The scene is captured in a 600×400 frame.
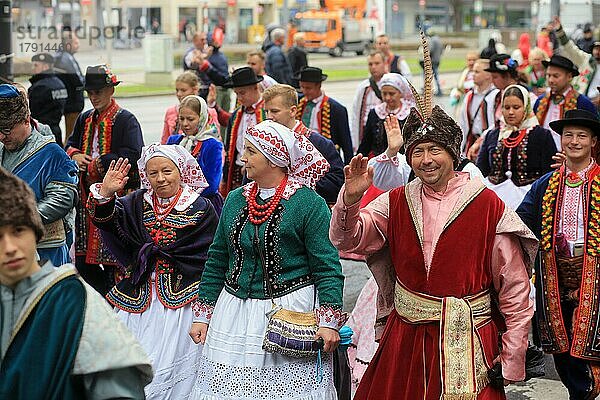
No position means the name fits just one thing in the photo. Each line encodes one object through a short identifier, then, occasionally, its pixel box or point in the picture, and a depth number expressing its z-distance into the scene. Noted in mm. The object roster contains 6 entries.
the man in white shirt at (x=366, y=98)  12078
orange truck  48062
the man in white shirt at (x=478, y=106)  11969
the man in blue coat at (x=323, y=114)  10695
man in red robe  5086
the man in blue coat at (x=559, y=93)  10516
